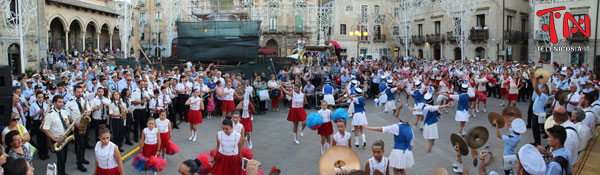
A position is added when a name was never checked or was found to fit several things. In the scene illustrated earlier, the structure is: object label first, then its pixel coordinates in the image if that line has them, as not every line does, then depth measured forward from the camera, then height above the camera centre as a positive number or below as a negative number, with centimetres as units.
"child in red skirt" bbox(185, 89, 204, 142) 1141 -116
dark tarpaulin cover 2620 +184
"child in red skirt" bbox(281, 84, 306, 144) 1150 -103
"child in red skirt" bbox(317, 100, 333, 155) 965 -125
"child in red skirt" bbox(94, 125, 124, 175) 644 -135
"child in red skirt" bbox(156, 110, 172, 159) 889 -127
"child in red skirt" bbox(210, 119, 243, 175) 697 -139
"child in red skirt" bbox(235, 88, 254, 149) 1058 -117
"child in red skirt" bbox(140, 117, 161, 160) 817 -139
